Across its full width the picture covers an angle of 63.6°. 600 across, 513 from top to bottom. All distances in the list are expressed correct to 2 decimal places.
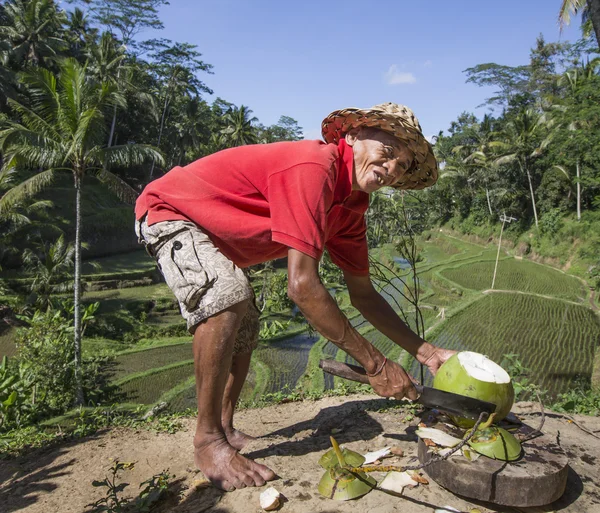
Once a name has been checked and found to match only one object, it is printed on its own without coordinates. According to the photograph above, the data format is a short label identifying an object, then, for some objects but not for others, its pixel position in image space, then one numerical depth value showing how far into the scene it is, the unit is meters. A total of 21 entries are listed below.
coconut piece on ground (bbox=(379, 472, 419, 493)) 1.65
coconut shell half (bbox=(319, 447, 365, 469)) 1.79
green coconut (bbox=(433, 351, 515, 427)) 1.74
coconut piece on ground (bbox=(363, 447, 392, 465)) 1.85
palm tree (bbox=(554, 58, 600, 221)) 15.35
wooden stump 1.54
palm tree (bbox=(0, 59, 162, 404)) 7.64
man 1.55
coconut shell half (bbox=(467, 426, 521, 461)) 1.64
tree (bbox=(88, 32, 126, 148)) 19.95
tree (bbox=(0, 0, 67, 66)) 19.28
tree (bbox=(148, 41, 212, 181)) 26.03
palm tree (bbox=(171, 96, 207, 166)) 24.89
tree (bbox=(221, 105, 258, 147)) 26.72
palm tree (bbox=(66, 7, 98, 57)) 23.67
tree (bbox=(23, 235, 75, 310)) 12.11
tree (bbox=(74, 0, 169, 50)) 25.11
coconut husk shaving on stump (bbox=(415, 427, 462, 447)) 1.71
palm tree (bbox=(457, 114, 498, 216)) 23.55
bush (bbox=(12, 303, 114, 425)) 7.37
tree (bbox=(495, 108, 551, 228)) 20.59
